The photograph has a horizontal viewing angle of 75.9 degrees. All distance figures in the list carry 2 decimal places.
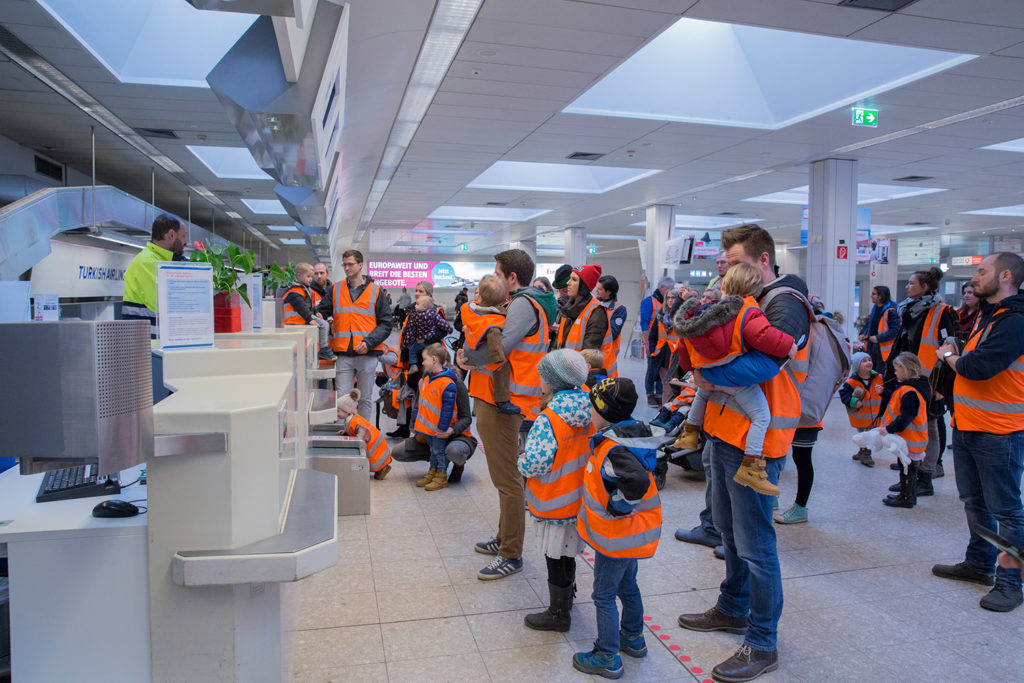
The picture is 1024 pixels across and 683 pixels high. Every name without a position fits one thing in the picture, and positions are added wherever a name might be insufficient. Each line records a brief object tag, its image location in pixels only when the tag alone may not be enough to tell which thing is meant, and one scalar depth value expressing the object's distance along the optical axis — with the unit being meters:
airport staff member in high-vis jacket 3.33
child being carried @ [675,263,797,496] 2.63
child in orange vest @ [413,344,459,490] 5.27
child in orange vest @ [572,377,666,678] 2.49
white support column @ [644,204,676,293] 14.55
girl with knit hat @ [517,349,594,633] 2.76
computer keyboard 1.87
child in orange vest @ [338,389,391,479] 5.25
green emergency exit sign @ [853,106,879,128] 7.23
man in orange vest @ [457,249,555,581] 3.55
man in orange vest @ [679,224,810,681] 2.66
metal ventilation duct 3.11
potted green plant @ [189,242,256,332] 2.71
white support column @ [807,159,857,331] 9.69
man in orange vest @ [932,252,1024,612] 3.17
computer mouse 1.67
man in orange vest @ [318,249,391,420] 6.13
